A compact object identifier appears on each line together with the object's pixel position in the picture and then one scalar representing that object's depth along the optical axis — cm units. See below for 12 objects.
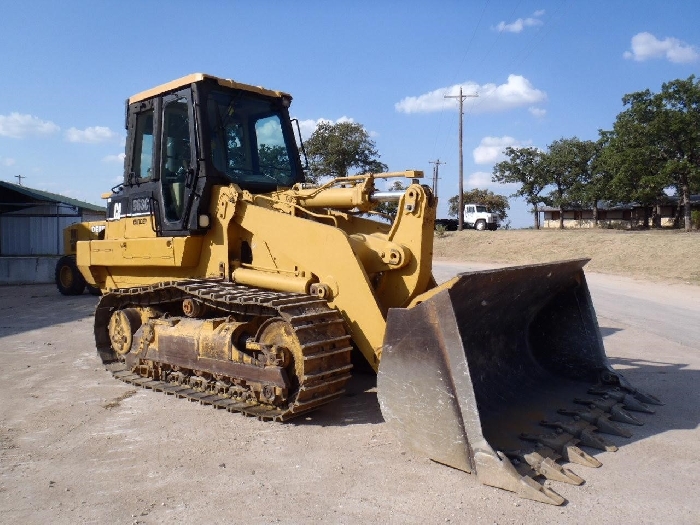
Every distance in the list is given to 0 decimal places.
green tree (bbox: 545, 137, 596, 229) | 5216
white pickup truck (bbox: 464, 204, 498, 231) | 4672
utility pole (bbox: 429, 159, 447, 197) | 5823
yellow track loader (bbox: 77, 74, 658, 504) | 421
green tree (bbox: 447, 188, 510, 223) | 6850
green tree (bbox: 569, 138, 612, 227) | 4612
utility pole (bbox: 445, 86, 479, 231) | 4182
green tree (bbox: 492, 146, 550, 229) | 5347
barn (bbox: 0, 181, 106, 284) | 2234
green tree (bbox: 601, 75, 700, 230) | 3741
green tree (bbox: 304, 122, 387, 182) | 3741
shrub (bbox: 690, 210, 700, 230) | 3862
